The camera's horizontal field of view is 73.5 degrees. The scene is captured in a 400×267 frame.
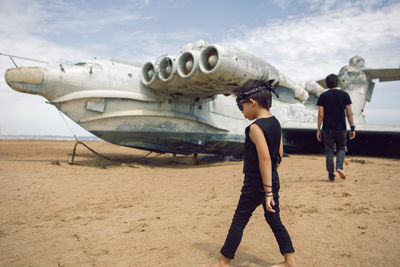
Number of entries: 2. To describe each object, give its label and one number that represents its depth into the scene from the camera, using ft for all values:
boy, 5.49
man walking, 13.70
